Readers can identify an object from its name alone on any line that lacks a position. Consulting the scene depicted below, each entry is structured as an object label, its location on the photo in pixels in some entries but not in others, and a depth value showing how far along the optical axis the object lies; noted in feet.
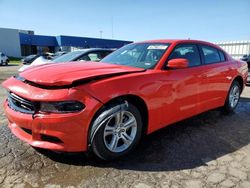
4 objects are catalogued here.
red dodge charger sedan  6.76
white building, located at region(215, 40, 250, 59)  48.14
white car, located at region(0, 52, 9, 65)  64.34
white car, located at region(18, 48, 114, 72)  18.36
